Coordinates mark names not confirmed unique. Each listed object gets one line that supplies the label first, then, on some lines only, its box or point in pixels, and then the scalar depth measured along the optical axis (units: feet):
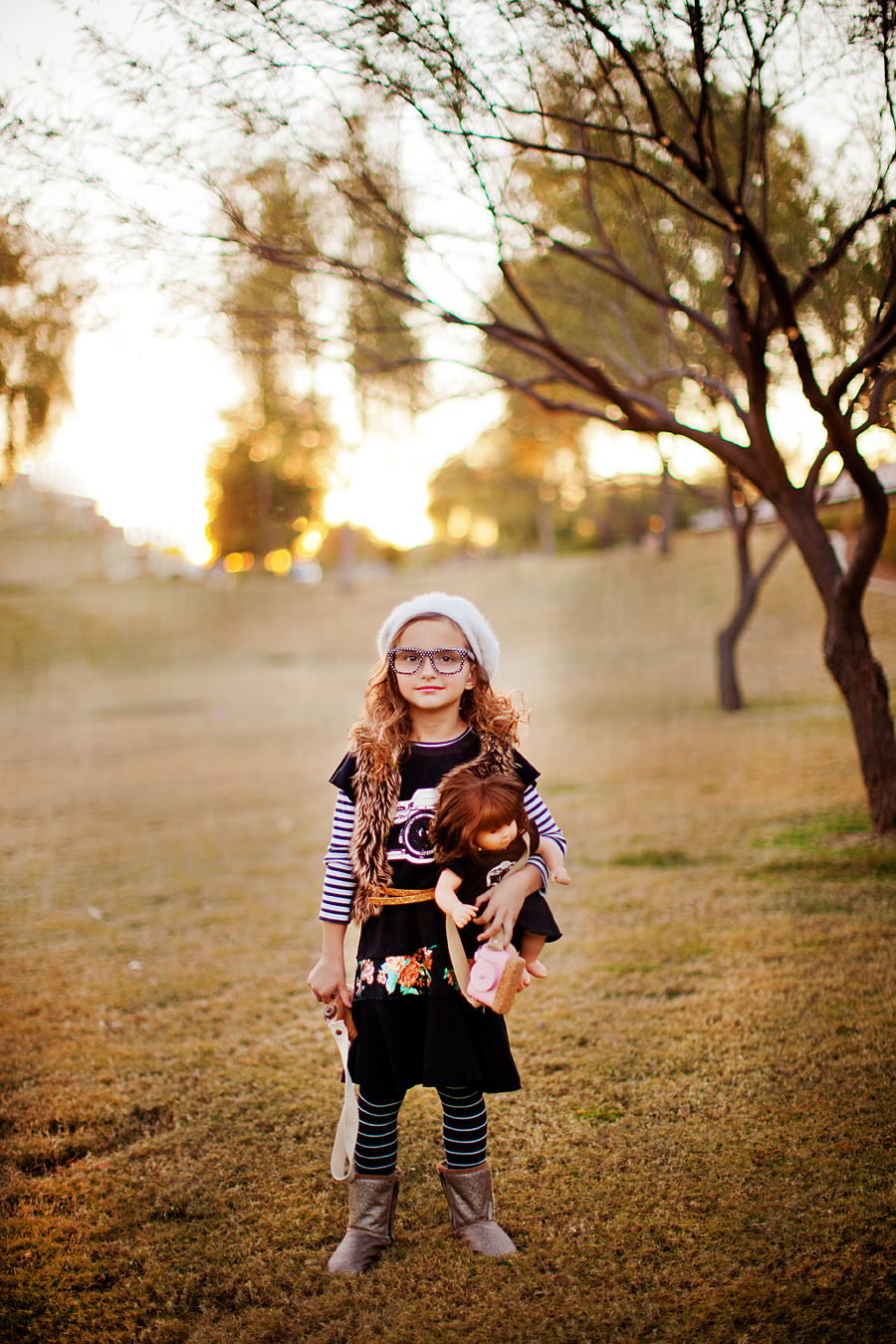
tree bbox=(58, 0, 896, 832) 11.15
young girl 6.57
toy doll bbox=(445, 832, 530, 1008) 6.38
